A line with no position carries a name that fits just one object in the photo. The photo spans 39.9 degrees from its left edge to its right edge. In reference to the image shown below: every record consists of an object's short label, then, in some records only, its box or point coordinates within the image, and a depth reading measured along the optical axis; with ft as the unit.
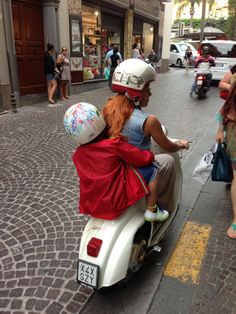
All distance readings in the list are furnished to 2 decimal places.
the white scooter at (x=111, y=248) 6.99
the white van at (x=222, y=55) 43.37
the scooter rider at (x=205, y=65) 36.10
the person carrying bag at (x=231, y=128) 9.90
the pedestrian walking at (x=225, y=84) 11.19
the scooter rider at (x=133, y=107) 7.36
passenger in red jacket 6.90
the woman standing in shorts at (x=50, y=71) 30.19
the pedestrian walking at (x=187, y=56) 65.87
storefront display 40.96
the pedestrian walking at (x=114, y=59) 40.96
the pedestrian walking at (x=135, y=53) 51.37
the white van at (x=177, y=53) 79.51
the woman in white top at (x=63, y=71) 32.04
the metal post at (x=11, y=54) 26.32
